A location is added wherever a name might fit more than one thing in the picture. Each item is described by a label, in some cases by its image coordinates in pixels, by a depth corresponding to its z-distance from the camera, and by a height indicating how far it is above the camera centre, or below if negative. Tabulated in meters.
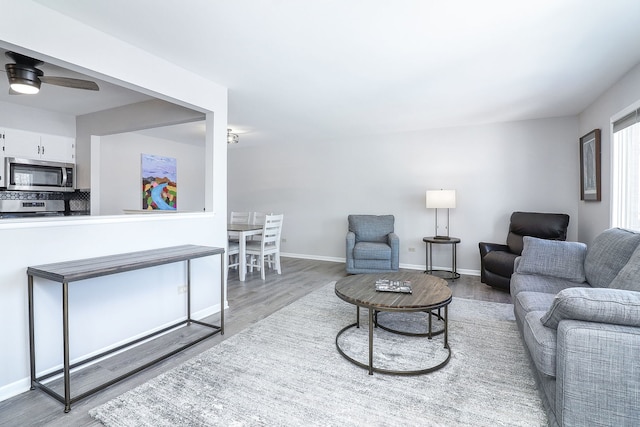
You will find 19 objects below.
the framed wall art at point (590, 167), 3.71 +0.53
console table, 1.81 -0.35
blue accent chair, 4.82 -0.54
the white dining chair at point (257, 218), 5.93 -0.12
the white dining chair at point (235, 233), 5.05 -0.33
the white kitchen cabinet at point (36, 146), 4.16 +0.93
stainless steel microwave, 4.16 +0.53
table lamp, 4.79 +0.17
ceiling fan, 2.55 +1.11
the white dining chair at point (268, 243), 4.81 -0.49
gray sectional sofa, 1.41 -0.68
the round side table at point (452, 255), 4.75 -0.72
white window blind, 3.04 +0.37
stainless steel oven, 4.33 +0.08
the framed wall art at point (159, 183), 6.02 +0.58
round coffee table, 2.14 -0.63
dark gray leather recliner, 4.01 -0.45
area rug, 1.71 -1.09
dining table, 4.75 -0.45
